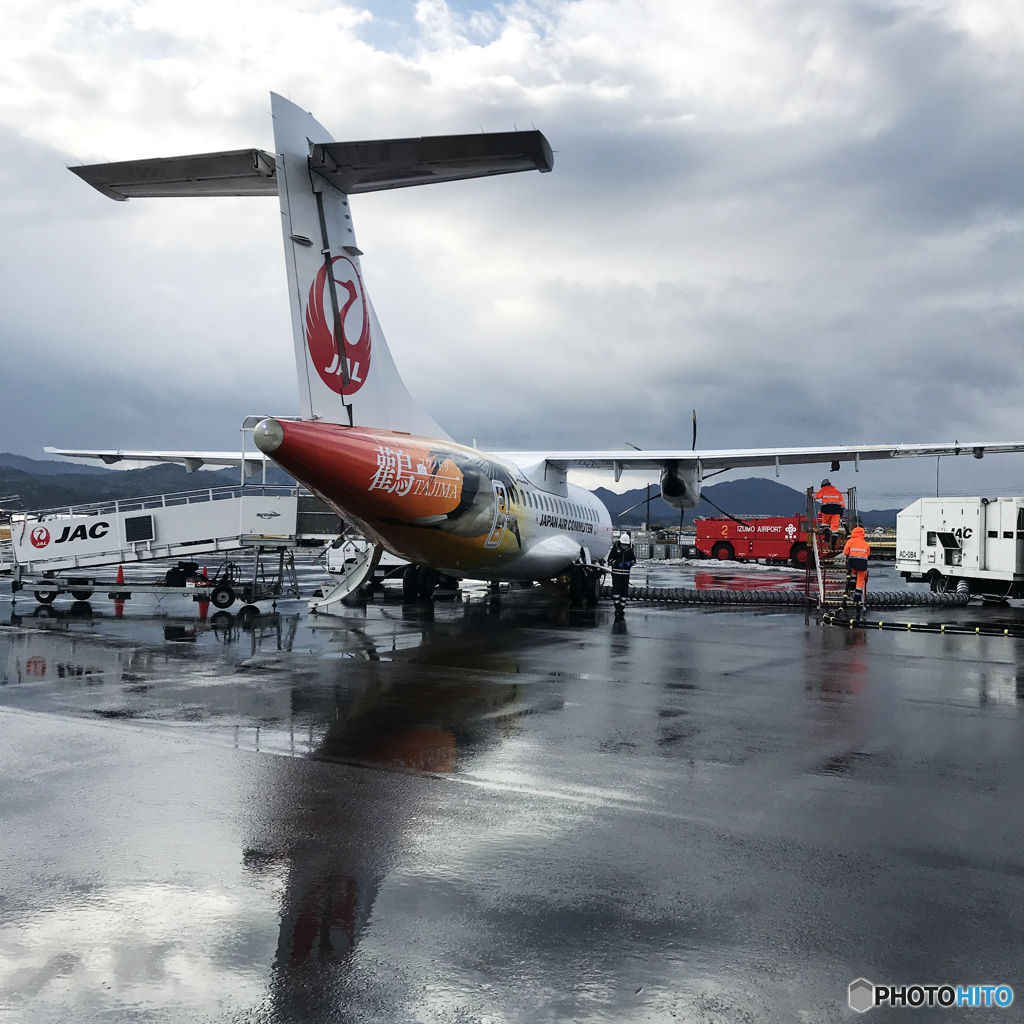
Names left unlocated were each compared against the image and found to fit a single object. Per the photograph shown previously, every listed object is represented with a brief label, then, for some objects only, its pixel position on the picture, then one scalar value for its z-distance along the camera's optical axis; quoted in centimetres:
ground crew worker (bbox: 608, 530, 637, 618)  2266
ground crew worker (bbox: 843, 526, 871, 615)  1944
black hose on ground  2289
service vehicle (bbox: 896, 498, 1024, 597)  2103
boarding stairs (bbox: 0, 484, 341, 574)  1902
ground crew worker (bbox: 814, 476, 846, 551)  2183
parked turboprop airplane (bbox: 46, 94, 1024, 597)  1255
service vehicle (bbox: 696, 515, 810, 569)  4575
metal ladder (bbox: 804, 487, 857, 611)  2085
